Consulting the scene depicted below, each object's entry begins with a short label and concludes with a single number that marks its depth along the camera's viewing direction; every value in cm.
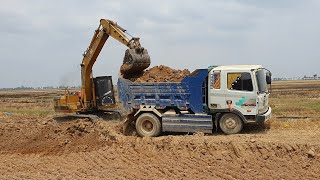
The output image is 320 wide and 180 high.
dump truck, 1259
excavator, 1554
